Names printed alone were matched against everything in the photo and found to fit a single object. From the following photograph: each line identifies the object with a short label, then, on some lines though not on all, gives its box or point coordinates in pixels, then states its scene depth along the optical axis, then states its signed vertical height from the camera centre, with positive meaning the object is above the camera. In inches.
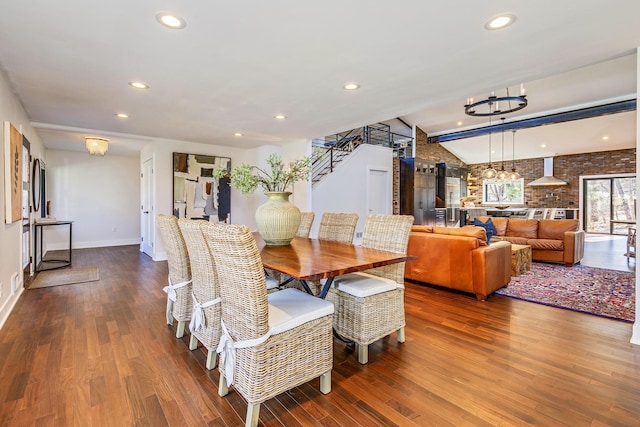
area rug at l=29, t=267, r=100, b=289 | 168.4 -38.6
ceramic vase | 109.4 -3.0
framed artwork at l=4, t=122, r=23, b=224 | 121.6 +15.6
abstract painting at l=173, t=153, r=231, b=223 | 239.5 +17.6
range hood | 397.1 +40.9
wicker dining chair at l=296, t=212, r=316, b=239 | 143.0 -6.2
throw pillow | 178.5 -9.4
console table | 202.8 -28.6
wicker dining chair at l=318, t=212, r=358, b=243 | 124.0 -6.7
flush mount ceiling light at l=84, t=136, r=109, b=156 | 208.5 +44.3
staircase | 286.5 +70.0
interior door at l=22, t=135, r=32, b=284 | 157.5 +1.8
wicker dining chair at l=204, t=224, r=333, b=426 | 60.0 -25.9
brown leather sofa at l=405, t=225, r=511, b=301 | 139.5 -23.0
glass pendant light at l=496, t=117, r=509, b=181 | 336.8 +38.6
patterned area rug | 127.7 -38.5
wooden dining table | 70.4 -13.0
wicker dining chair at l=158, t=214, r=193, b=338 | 98.7 -19.3
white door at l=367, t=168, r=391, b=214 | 312.3 +19.9
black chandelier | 232.9 +92.8
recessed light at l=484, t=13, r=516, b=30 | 78.0 +48.7
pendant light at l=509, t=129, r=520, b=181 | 348.5 +76.1
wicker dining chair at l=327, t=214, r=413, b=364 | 88.0 -25.2
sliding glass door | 377.7 +9.8
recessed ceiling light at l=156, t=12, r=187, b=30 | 77.2 +48.4
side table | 180.7 -28.6
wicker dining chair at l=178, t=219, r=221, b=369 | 79.0 -21.7
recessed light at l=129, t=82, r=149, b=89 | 122.5 +49.9
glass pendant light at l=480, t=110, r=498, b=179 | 330.0 +39.2
